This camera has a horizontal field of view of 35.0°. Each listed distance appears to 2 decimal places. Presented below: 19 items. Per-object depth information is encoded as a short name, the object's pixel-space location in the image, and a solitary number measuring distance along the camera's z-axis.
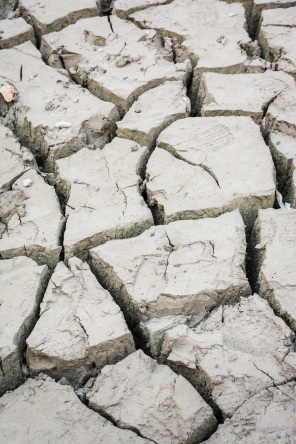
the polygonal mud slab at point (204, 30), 3.17
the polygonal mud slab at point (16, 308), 1.89
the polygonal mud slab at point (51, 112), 2.80
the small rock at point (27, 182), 2.57
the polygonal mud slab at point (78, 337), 1.88
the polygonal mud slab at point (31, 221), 2.29
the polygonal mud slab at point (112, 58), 3.07
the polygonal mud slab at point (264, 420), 1.58
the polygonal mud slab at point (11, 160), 2.63
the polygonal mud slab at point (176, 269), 1.97
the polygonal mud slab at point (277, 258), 1.90
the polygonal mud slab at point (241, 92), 2.81
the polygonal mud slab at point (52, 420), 1.67
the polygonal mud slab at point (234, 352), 1.71
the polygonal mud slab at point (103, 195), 2.30
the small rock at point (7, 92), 3.05
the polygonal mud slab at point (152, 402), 1.66
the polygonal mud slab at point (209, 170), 2.34
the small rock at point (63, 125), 2.82
